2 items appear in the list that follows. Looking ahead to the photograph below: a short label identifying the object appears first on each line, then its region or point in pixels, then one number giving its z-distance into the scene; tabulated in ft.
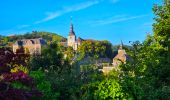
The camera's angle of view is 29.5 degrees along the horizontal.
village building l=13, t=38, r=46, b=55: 354.37
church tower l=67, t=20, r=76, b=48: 413.78
